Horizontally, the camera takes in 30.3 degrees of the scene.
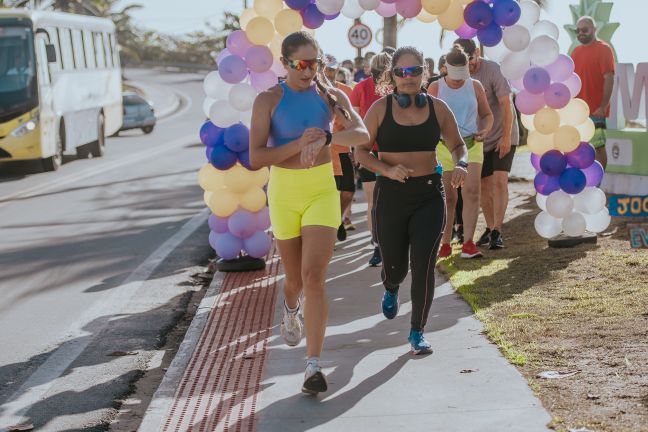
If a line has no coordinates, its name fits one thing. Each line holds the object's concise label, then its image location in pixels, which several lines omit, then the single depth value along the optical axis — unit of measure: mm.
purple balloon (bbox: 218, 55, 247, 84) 10273
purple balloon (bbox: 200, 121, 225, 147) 10453
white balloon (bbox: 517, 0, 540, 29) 11023
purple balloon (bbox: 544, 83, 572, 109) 10914
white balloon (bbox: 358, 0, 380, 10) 10647
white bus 23344
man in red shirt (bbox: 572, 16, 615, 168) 12211
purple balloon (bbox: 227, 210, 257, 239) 10625
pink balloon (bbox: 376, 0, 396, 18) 10727
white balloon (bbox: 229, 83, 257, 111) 10219
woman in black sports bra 7094
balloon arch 10344
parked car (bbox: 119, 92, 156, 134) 39750
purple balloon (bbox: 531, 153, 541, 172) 11583
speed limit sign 30844
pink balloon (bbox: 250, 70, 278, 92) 10398
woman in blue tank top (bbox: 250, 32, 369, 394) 6395
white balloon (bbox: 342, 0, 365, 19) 10719
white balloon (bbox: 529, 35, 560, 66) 10828
